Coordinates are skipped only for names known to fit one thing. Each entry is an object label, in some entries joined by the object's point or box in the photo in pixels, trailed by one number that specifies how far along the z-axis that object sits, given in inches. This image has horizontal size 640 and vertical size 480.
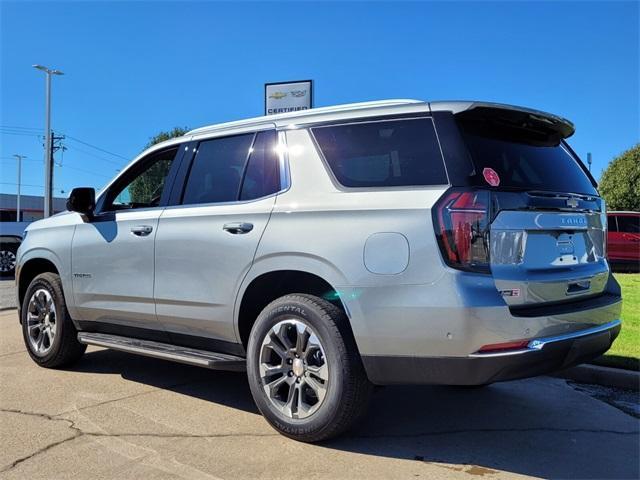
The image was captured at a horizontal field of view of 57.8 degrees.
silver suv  120.9
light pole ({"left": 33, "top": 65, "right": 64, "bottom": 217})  1244.3
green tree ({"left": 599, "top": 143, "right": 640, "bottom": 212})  1215.6
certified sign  384.5
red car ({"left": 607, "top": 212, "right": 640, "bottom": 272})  700.7
